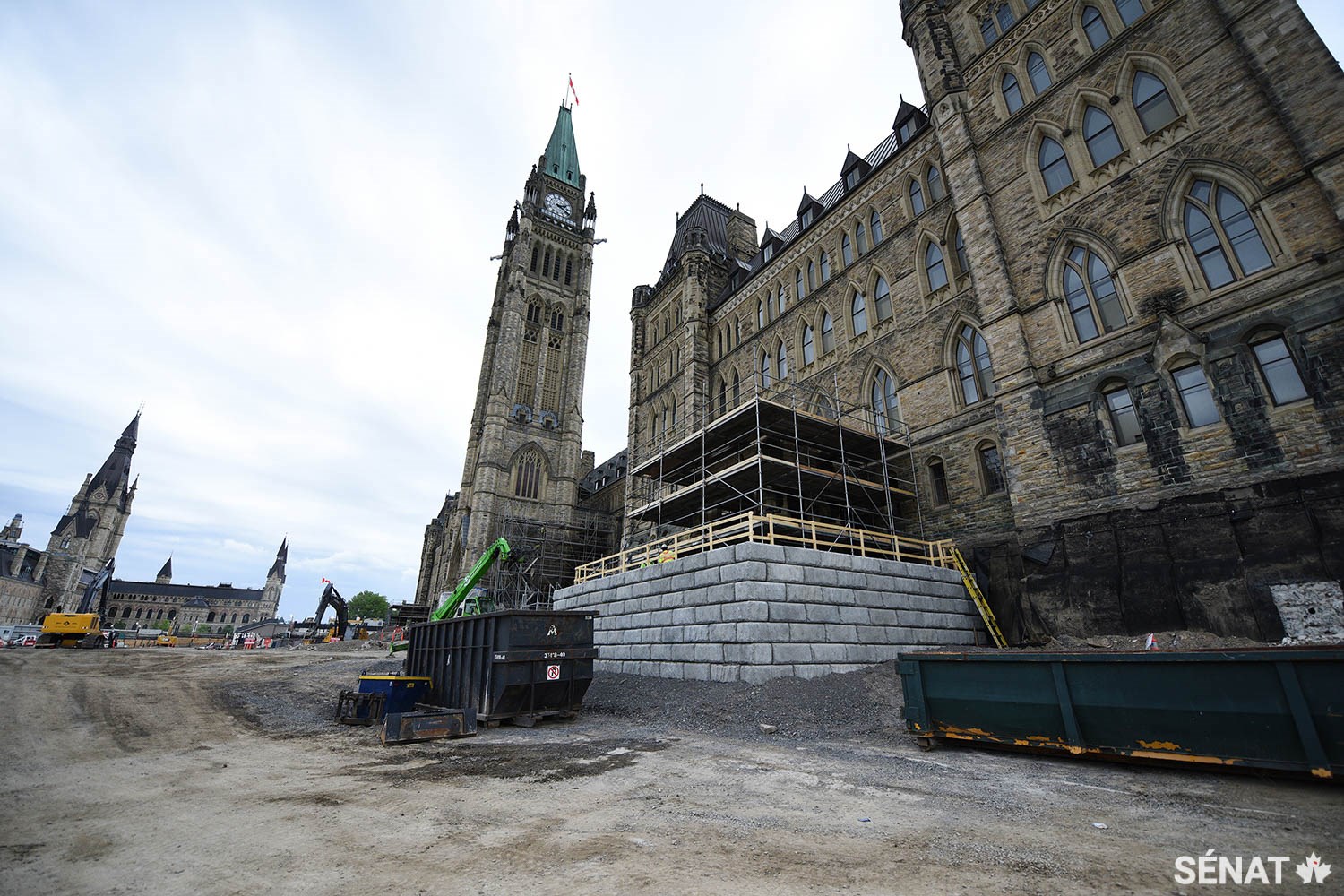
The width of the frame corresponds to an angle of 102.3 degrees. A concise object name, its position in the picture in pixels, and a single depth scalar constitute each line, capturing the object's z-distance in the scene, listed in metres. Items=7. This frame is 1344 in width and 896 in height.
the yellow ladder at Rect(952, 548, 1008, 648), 14.40
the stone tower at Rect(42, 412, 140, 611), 81.44
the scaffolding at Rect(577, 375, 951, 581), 17.20
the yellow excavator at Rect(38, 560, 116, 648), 35.31
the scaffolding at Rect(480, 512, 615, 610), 37.22
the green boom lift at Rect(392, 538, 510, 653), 19.75
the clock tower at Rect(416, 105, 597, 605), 46.47
